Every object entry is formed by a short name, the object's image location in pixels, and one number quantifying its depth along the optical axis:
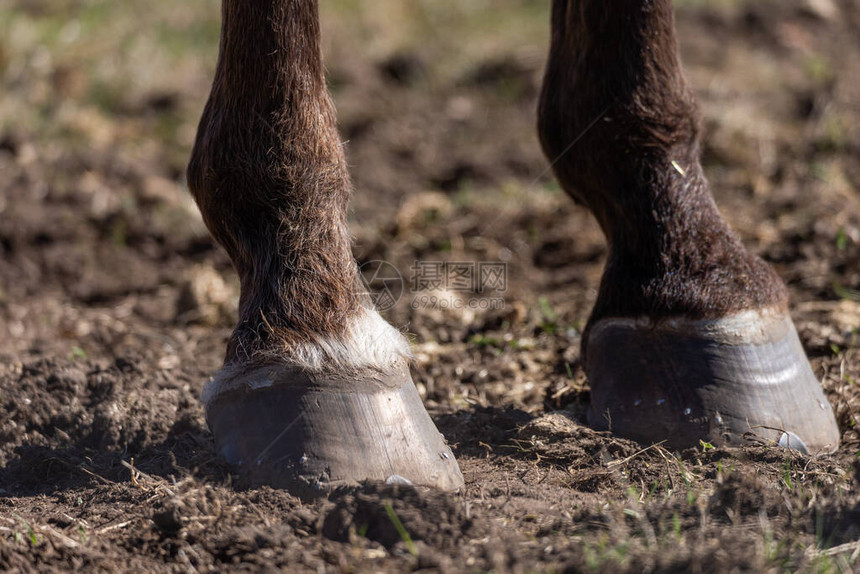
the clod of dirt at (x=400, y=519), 3.13
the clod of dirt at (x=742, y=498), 3.15
